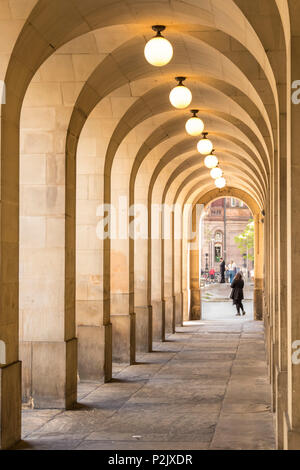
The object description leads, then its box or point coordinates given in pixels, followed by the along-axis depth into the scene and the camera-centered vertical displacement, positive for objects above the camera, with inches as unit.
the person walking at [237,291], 1115.6 -47.5
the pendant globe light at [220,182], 860.9 +93.3
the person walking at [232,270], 2022.6 -27.3
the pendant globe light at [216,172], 789.9 +96.0
